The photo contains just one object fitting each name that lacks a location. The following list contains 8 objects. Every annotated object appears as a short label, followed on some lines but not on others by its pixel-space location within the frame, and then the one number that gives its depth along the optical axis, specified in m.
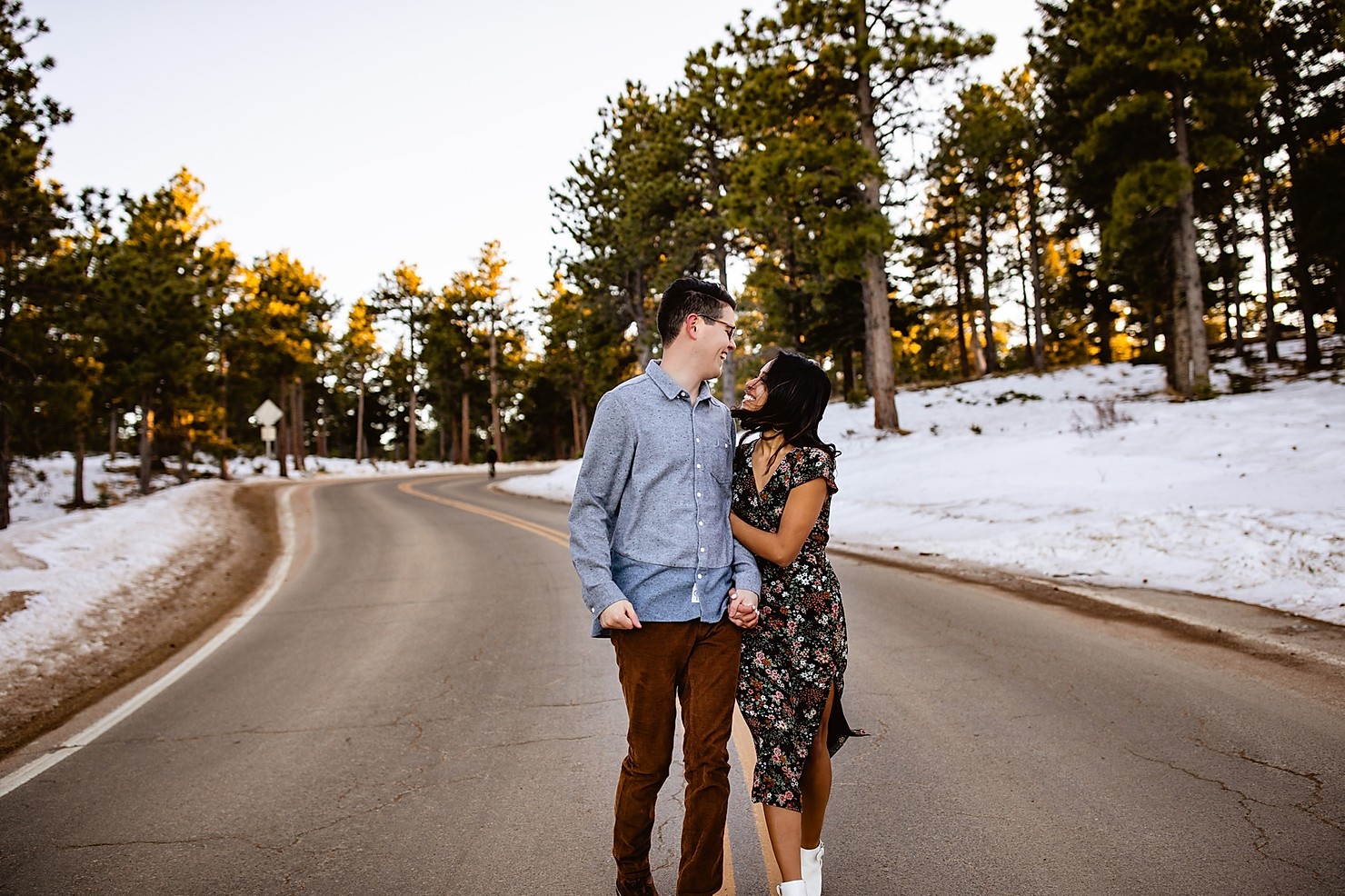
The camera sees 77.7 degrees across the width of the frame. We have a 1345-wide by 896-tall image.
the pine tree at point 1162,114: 19.92
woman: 2.84
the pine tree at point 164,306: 24.23
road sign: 32.94
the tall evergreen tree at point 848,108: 19.94
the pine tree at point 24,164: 15.86
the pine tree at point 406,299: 61.78
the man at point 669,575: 2.69
